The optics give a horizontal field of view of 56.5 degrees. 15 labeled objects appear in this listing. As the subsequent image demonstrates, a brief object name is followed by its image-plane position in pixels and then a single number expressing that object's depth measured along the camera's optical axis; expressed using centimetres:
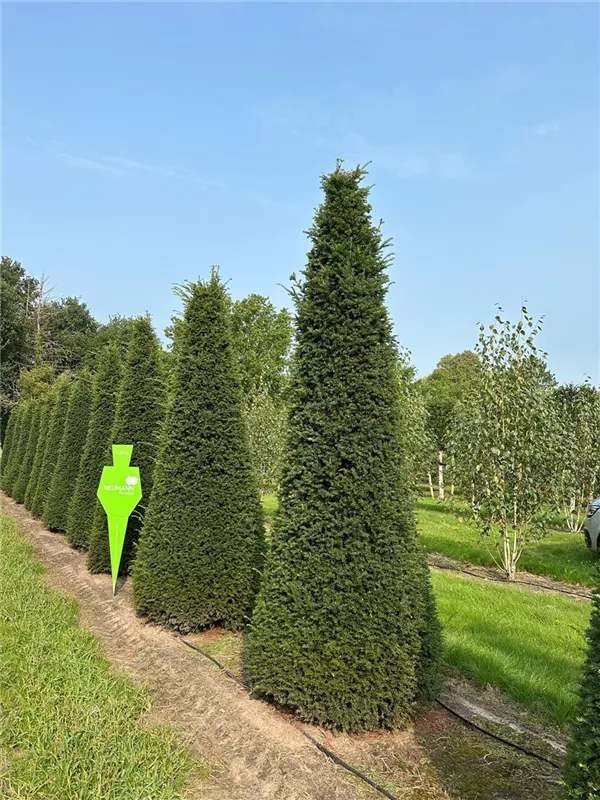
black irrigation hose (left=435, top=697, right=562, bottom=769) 357
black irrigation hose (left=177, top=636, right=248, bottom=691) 475
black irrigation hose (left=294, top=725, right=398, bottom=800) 322
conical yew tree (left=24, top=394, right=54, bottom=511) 1720
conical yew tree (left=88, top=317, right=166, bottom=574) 876
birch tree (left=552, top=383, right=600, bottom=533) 1681
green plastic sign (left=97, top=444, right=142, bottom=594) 791
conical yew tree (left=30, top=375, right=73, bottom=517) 1522
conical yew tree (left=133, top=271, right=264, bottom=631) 611
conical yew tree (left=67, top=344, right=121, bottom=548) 1070
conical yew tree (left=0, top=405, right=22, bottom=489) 2508
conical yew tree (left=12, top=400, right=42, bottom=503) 1978
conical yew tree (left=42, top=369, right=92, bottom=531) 1290
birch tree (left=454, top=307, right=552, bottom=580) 1005
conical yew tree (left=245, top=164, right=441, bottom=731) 390
